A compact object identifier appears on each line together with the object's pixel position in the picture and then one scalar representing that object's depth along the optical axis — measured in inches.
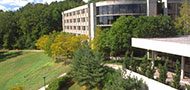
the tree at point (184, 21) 1158.6
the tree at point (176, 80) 605.3
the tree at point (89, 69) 848.9
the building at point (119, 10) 1361.8
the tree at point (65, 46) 1309.2
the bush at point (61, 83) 956.2
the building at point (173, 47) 622.4
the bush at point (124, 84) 683.1
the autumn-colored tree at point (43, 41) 1544.9
